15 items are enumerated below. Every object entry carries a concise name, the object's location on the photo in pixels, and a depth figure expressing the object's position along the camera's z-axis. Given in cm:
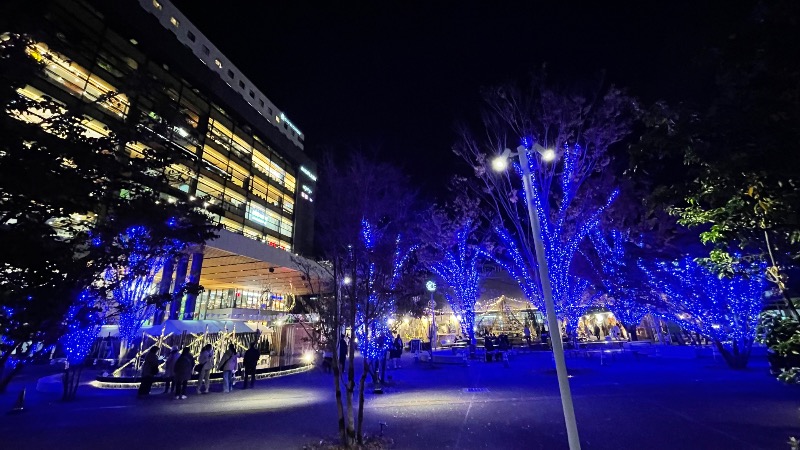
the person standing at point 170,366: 1248
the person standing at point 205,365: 1198
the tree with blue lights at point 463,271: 2222
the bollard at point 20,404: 895
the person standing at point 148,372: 1154
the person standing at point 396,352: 1934
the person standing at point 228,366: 1228
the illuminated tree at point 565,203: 1363
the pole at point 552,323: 434
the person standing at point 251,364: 1323
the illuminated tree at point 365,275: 625
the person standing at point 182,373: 1120
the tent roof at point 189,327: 1600
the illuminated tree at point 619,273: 1662
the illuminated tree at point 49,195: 352
